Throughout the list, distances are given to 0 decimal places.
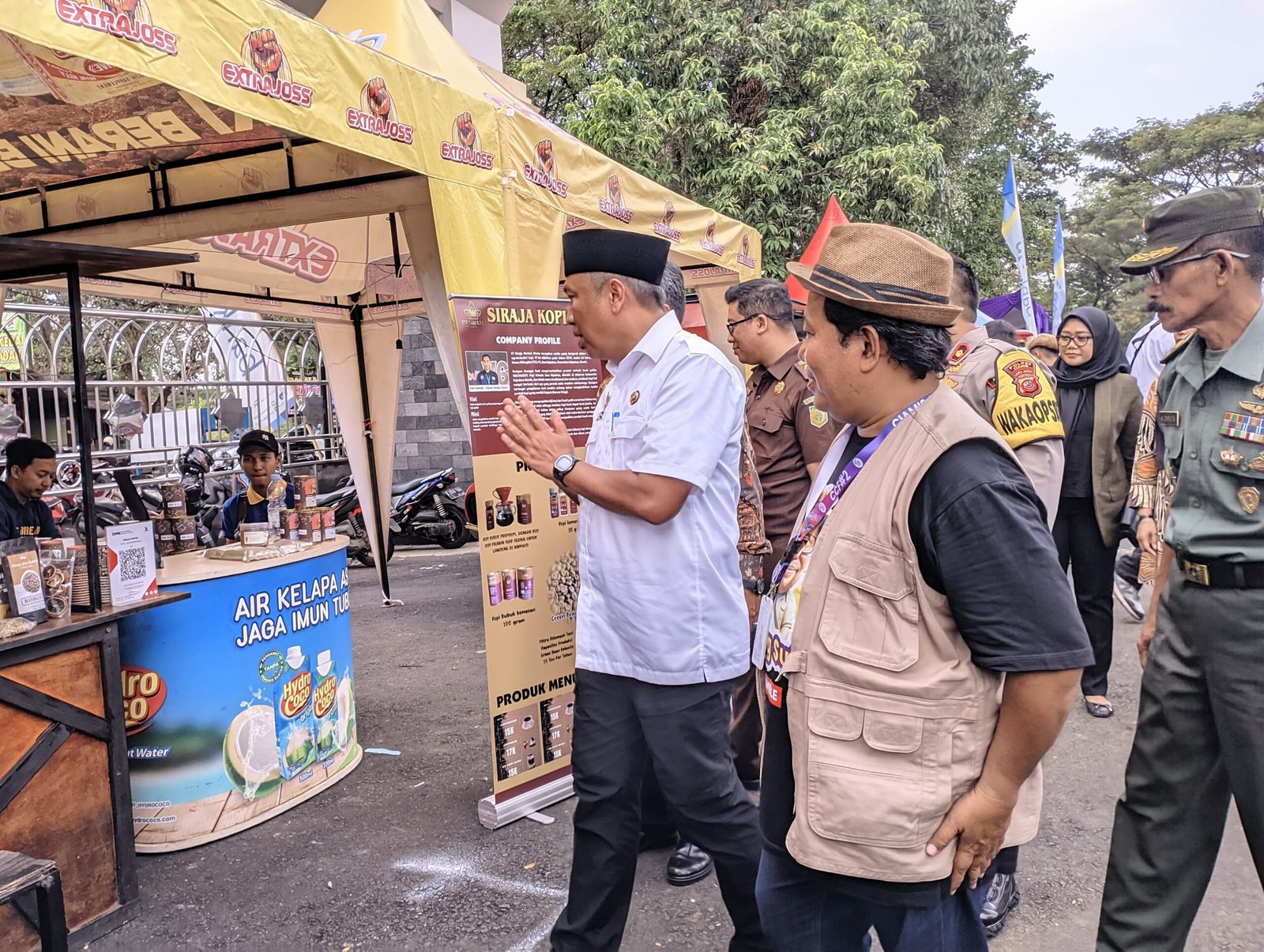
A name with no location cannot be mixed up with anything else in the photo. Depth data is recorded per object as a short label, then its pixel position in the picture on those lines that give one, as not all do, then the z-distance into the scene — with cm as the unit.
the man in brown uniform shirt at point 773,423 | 348
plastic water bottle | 396
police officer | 279
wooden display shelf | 262
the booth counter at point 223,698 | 336
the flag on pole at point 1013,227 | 801
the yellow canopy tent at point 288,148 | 273
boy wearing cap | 514
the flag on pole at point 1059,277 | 1099
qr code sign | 306
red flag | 481
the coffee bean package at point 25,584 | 268
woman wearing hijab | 453
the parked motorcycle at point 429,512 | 1030
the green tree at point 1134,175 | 2608
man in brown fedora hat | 130
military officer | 210
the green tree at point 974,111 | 1398
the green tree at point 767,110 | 1040
